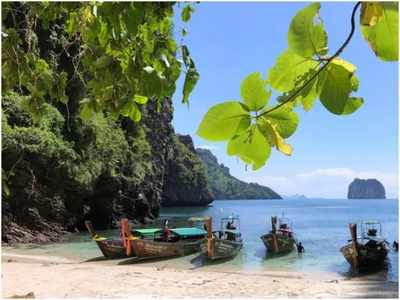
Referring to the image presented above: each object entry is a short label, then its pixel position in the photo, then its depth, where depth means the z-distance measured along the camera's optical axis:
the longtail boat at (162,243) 15.51
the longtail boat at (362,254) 14.80
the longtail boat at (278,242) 18.28
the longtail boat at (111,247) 15.65
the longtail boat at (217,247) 15.41
